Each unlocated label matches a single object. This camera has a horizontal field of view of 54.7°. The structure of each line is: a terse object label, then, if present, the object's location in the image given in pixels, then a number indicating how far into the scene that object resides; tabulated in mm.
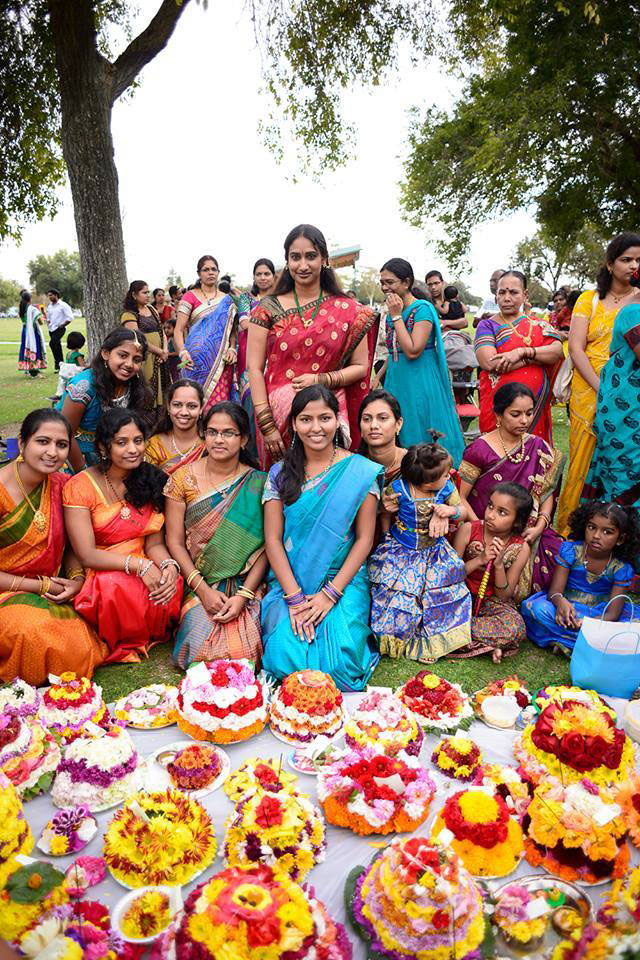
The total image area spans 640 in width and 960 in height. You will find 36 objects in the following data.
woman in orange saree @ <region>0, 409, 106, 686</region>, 3146
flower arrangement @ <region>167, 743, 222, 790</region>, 2305
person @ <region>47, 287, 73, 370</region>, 16344
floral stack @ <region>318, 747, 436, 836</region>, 2104
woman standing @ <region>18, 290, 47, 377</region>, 15898
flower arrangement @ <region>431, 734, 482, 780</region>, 2359
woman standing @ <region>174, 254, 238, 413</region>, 5708
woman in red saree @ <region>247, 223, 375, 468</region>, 3895
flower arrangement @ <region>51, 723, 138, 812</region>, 2211
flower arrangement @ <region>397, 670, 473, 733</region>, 2654
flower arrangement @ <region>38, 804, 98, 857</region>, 2039
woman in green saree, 3520
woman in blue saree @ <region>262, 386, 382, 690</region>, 3295
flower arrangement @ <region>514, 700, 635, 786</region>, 2082
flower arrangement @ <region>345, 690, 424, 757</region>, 2314
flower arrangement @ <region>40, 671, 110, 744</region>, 2516
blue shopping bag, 2947
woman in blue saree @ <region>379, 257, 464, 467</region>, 4859
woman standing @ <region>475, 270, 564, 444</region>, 4758
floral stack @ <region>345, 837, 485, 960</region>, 1545
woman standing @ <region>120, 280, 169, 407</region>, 6902
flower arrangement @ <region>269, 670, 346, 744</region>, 2588
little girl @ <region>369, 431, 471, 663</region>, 3512
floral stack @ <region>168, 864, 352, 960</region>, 1410
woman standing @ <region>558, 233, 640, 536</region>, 4180
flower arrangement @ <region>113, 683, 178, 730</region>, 2715
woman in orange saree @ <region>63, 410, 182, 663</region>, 3449
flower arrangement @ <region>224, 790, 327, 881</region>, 1913
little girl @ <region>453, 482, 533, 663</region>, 3596
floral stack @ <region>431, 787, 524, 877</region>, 1920
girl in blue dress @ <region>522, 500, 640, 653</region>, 3533
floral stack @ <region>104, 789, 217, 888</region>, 1894
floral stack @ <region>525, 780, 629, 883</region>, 1864
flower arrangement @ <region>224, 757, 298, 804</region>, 2221
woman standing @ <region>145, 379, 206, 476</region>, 3982
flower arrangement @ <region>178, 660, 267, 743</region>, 2545
